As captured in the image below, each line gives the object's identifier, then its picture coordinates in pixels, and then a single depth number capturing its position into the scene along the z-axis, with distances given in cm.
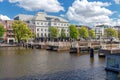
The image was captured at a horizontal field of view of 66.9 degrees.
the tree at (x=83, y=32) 6289
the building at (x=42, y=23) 6538
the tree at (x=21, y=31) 4857
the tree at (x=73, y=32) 5891
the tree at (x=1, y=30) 4957
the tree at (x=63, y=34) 6511
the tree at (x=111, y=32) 6975
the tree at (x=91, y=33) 6790
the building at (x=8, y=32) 5759
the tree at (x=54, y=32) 6170
